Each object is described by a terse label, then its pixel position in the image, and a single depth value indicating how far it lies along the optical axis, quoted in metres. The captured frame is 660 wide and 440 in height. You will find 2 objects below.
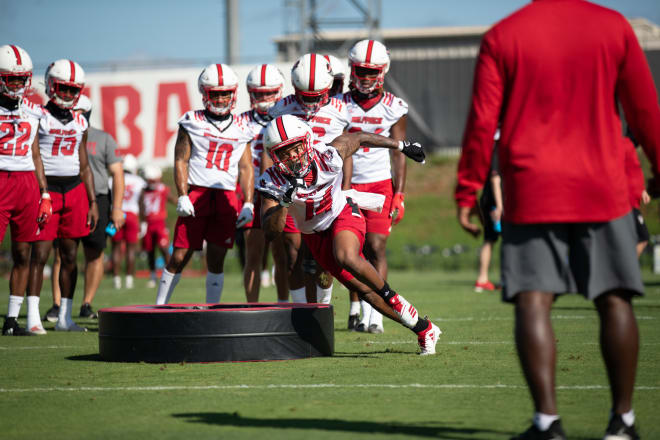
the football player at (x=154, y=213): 34.25
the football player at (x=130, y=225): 32.94
